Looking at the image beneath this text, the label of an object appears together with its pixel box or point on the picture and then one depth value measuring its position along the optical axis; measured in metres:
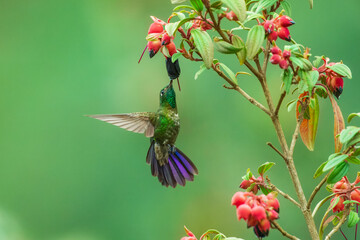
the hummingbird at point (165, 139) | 4.03
